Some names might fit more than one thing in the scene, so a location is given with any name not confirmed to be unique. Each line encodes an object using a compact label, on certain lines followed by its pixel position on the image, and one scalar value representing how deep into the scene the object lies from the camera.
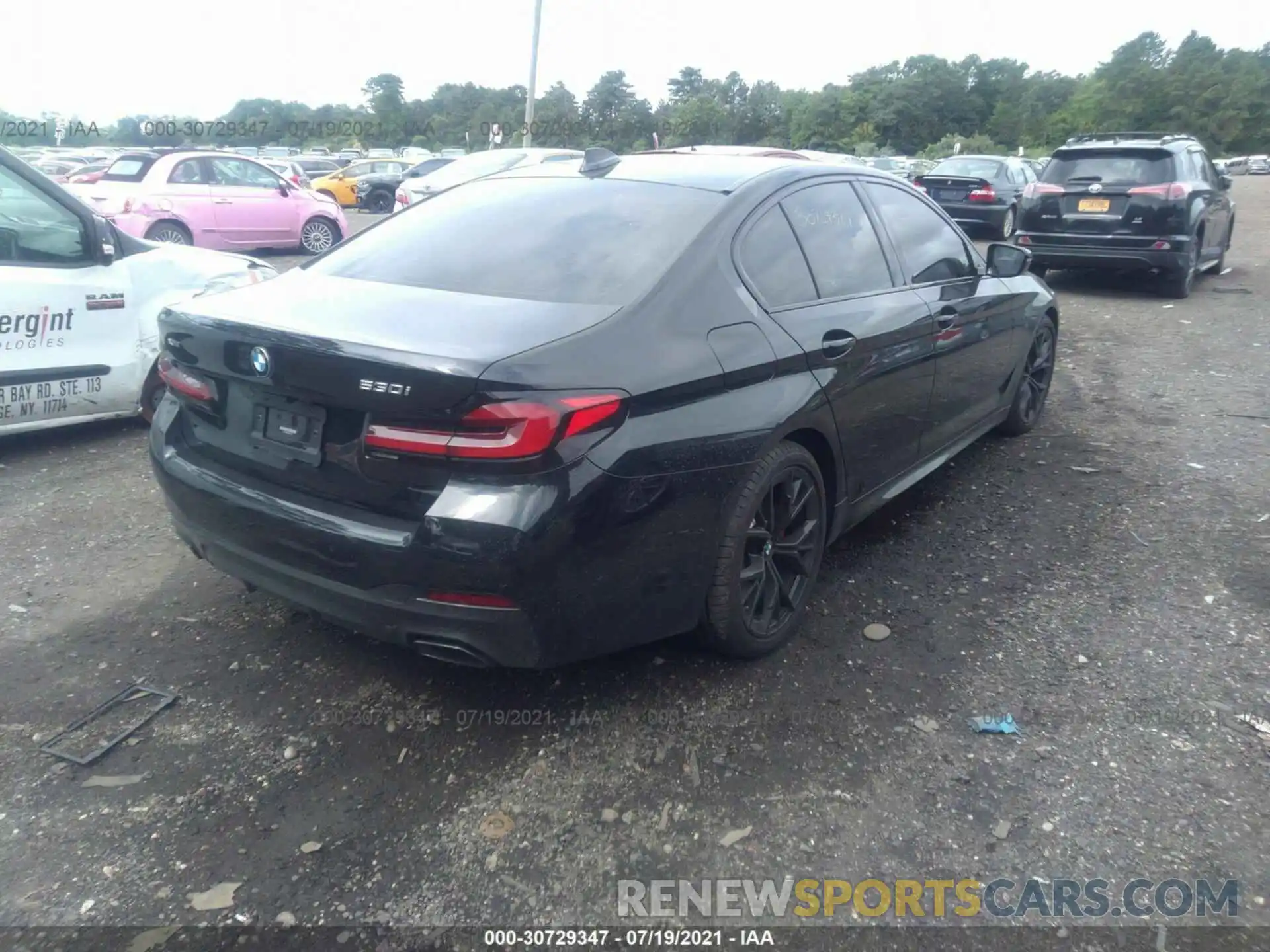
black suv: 10.08
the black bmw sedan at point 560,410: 2.58
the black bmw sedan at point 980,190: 16.17
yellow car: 27.19
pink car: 12.76
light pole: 26.59
